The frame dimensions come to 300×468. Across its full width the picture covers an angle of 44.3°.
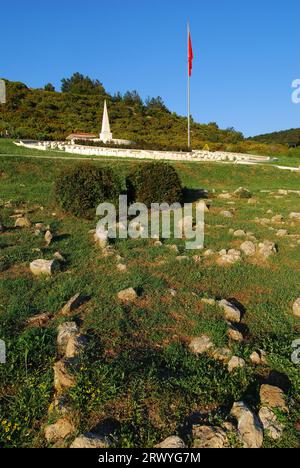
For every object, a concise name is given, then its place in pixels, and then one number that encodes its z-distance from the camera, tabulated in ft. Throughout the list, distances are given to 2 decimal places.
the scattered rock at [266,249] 22.45
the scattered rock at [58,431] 9.69
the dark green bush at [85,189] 30.73
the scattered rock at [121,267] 19.81
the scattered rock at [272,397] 10.79
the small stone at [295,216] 32.28
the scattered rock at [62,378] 11.19
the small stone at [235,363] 12.59
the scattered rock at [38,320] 14.74
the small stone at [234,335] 14.17
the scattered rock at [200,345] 13.55
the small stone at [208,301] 16.43
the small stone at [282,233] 27.02
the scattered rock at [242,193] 42.42
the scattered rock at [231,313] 15.53
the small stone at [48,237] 23.83
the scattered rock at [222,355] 13.17
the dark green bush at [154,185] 35.50
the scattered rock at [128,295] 16.74
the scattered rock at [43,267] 18.86
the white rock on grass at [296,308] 16.21
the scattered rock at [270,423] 9.93
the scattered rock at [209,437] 9.44
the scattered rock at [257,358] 13.07
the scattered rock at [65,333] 13.32
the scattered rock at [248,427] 9.56
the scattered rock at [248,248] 22.75
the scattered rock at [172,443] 9.19
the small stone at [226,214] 33.04
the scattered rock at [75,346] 12.49
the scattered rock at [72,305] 15.49
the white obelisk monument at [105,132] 123.97
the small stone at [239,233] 26.60
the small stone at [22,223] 27.65
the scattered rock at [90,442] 9.13
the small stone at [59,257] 20.64
